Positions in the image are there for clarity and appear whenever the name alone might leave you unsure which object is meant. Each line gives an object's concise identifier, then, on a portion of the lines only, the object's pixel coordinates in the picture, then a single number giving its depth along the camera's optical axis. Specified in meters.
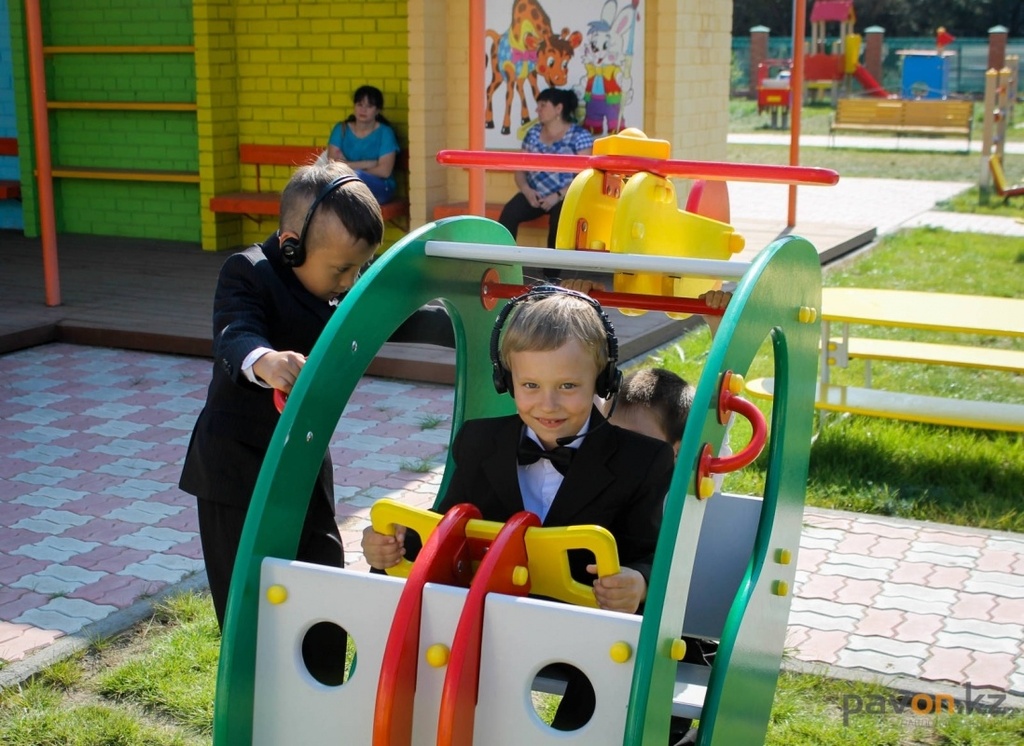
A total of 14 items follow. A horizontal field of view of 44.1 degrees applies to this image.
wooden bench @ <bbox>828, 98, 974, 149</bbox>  21.44
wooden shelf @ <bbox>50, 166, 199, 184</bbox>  10.08
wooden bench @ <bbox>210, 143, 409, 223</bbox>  9.17
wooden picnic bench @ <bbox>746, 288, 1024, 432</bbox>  5.20
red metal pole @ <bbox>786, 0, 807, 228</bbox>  9.72
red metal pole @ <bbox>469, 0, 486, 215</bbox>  6.14
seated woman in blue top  8.83
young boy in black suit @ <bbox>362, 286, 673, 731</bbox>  2.34
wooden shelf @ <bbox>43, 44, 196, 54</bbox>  9.94
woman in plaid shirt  8.20
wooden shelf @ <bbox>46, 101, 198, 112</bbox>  10.03
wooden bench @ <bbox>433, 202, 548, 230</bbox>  8.43
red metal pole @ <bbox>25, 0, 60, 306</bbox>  7.47
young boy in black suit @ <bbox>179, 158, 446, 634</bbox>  2.61
